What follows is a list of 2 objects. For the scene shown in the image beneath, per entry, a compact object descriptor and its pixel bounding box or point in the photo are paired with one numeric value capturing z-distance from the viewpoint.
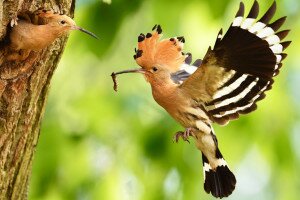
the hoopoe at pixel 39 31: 8.00
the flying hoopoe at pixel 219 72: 7.96
